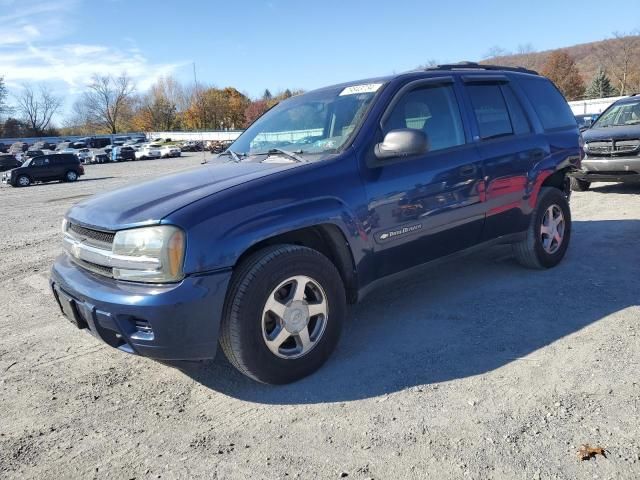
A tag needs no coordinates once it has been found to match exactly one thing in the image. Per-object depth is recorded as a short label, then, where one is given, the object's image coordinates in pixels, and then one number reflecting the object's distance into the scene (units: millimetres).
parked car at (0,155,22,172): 37109
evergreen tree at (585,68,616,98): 63000
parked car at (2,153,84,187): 26312
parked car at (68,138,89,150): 62656
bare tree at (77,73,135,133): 109375
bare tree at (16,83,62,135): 98275
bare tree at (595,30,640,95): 66062
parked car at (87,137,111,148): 69319
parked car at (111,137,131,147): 69500
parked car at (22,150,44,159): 41181
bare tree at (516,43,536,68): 92369
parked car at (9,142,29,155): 58409
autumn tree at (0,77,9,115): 80312
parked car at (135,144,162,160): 48594
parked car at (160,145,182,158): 49188
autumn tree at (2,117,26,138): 88562
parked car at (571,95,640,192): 8547
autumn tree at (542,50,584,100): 71125
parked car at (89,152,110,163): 48406
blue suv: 2801
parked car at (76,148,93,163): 48469
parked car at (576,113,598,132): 16456
